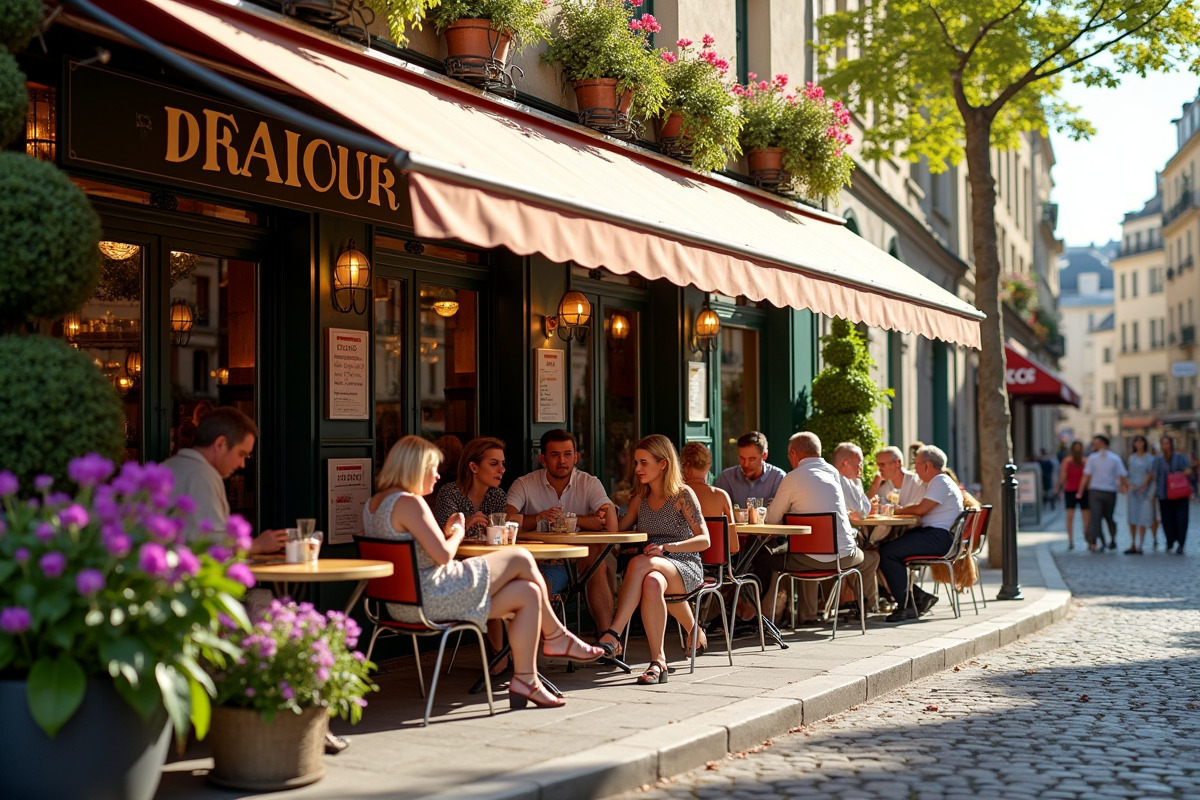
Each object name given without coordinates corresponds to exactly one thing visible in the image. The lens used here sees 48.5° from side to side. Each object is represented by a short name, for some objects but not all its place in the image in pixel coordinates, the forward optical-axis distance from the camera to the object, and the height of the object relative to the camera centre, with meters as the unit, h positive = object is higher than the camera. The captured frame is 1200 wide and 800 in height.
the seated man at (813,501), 9.50 -0.38
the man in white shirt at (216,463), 5.73 -0.04
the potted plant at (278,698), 4.93 -0.92
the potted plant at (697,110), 10.95 +2.79
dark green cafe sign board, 6.41 +1.62
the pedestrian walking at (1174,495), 20.09 -0.77
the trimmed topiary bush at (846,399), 14.03 +0.52
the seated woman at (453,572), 6.41 -0.60
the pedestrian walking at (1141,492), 20.19 -0.73
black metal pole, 12.30 -0.92
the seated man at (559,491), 8.65 -0.27
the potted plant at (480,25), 8.45 +2.72
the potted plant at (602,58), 9.98 +2.95
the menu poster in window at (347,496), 8.01 -0.26
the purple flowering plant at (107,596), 4.16 -0.45
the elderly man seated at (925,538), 10.62 -0.73
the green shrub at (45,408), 4.55 +0.17
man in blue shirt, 10.41 -0.21
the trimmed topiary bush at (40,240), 4.65 +0.76
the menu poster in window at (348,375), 8.00 +0.47
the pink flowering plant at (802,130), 12.56 +3.02
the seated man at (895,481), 11.27 -0.30
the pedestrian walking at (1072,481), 21.23 -0.59
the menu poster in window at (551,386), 9.98 +0.49
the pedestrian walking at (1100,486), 20.28 -0.63
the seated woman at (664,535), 7.86 -0.52
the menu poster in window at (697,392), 12.18 +0.53
